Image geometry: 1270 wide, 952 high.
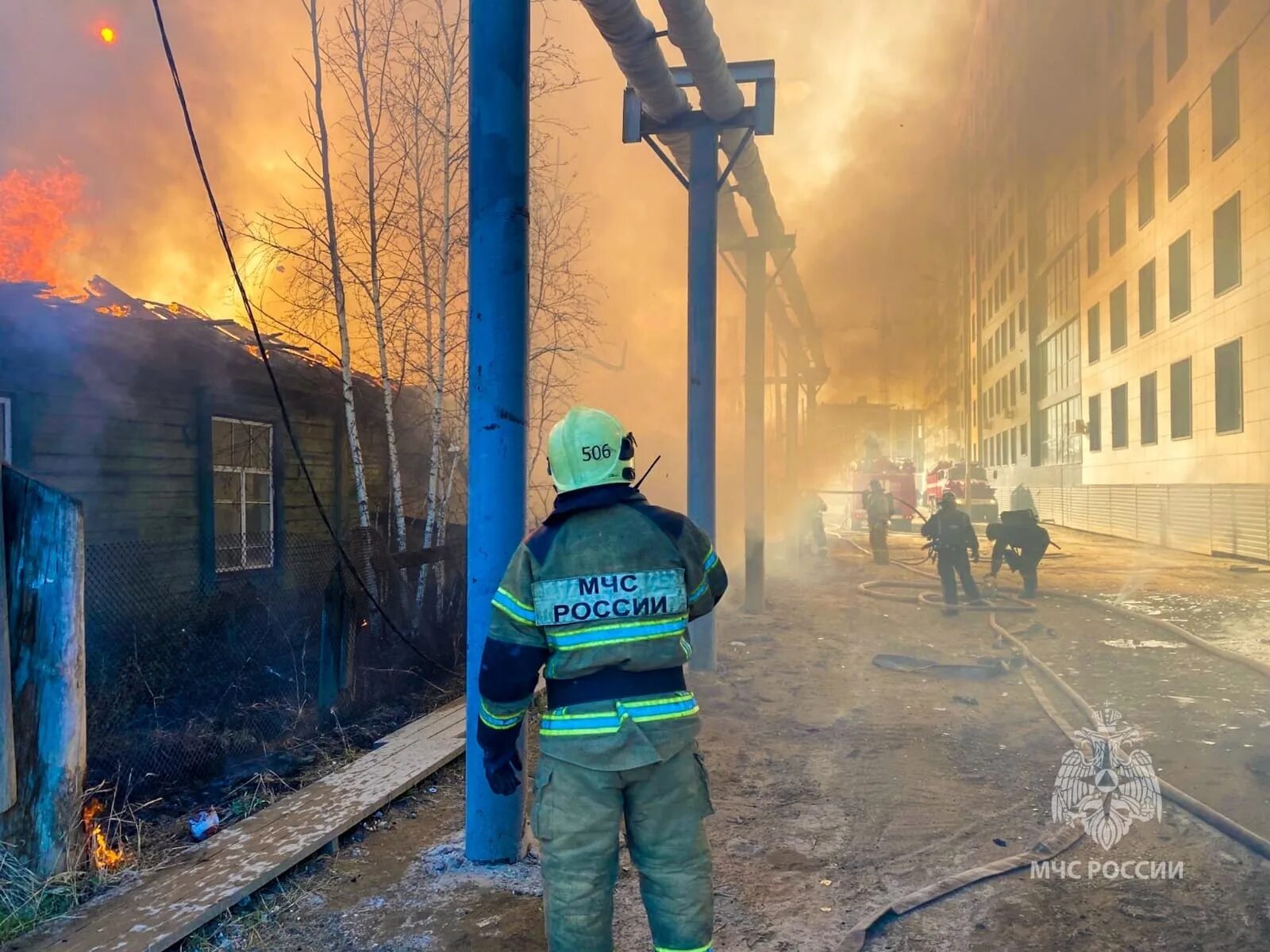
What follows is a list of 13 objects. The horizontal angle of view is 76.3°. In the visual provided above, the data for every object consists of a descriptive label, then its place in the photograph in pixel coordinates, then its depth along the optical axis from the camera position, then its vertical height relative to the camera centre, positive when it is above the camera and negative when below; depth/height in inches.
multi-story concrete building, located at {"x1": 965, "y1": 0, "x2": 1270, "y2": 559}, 625.9 +241.6
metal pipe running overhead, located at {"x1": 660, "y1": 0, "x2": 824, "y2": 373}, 232.2 +131.9
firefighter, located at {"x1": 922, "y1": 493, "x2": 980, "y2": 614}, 377.4 -30.4
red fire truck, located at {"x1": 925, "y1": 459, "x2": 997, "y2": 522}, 898.1 -10.9
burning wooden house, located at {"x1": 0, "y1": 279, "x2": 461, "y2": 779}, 218.4 -9.4
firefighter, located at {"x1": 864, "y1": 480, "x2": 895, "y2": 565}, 576.4 -27.0
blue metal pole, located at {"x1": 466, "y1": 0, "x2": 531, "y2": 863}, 138.4 +30.7
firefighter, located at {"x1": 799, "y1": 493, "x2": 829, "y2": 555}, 673.6 -37.7
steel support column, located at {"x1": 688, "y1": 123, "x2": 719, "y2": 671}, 290.5 +64.5
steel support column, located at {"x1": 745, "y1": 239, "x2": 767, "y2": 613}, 394.0 +46.2
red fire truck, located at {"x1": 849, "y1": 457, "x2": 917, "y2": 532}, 924.6 -2.2
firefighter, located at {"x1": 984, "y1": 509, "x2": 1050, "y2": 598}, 404.2 -30.5
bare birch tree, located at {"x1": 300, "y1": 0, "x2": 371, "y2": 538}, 264.8 +70.0
